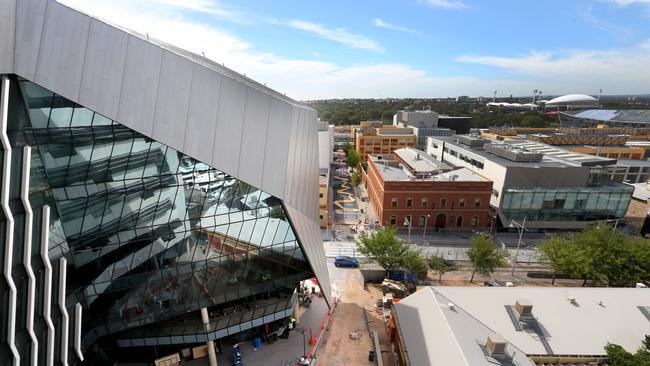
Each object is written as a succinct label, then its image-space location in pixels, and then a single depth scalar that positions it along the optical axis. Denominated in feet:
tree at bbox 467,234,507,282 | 125.90
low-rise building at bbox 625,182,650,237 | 190.06
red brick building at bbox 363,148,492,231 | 182.60
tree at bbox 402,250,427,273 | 123.13
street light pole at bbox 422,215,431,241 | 174.83
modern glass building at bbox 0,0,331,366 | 48.14
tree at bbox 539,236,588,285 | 123.03
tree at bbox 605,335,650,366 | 66.28
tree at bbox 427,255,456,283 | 125.39
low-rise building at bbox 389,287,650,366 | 72.79
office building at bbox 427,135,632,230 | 183.32
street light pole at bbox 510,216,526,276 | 142.35
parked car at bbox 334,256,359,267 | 142.72
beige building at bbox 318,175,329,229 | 180.11
